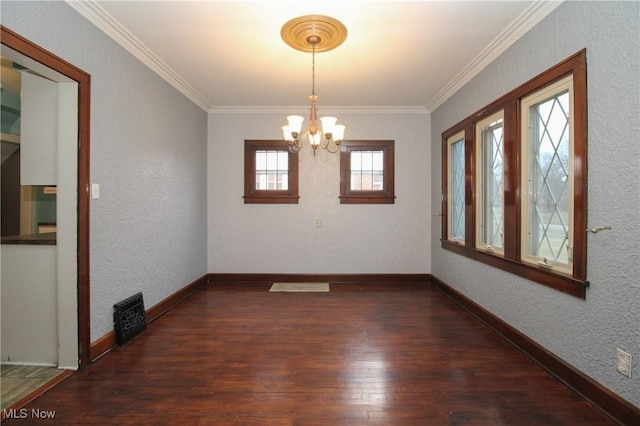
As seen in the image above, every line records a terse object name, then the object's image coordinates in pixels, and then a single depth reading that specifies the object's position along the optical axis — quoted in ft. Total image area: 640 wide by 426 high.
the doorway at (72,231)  6.98
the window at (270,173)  15.05
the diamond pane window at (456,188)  12.18
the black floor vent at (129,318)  8.17
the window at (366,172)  15.03
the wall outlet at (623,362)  5.24
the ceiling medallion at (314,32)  7.64
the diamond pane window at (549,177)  6.84
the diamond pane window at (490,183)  9.50
